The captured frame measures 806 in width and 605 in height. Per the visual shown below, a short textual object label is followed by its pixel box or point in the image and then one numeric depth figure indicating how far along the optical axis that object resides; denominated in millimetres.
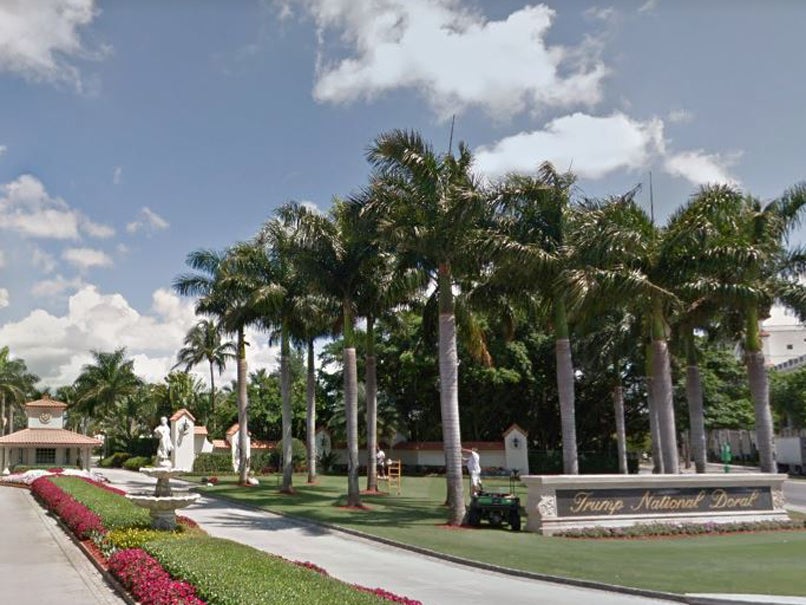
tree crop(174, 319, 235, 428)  58156
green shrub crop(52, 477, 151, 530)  15469
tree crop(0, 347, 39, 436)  70625
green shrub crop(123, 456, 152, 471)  50950
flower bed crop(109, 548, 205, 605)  9086
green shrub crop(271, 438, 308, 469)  44250
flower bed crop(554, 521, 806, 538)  18969
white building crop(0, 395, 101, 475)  44469
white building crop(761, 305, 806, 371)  93938
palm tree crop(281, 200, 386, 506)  25234
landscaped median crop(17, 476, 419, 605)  8609
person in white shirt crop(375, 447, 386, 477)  38825
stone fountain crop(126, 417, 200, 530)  14938
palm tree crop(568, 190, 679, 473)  20656
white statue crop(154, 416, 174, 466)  16923
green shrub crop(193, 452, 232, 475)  44562
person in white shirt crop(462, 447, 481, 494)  22391
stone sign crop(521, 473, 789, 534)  19062
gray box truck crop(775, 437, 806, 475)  48844
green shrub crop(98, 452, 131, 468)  58969
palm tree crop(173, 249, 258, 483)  32219
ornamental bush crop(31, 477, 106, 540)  15648
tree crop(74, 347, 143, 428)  63406
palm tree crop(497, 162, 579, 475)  21078
